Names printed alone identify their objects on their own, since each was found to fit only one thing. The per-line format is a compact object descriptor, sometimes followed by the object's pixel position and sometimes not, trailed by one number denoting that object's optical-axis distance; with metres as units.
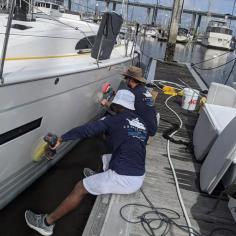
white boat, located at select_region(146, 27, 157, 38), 33.74
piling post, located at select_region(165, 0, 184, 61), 12.19
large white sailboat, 2.20
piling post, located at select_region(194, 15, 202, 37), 56.22
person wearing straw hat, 2.84
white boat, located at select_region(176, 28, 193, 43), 32.29
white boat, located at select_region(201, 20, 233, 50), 30.03
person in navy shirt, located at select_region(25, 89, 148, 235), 2.18
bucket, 4.87
